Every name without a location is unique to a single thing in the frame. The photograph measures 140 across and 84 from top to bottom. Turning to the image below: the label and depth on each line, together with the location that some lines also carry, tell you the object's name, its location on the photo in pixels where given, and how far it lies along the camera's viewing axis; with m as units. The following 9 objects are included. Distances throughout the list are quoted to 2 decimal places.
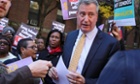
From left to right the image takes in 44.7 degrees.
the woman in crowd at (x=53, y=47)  2.67
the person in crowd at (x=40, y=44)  4.48
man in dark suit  1.80
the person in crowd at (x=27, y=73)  1.15
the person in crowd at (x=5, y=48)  2.91
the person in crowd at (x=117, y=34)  1.96
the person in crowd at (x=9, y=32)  3.95
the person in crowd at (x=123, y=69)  0.67
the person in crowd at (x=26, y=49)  2.60
